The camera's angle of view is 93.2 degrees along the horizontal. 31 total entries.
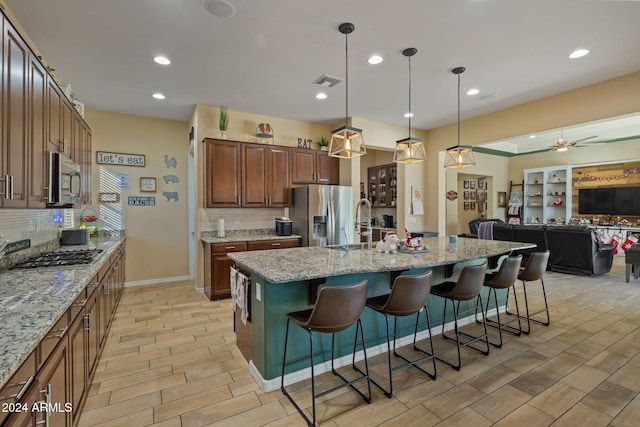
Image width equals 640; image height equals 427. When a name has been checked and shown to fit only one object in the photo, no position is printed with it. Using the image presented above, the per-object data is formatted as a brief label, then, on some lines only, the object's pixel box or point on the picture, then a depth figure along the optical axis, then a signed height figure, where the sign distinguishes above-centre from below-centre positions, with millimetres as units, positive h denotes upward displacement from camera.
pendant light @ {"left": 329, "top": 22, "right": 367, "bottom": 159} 3014 +764
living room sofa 5559 -625
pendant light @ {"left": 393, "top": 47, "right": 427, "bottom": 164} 3499 +775
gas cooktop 2321 -385
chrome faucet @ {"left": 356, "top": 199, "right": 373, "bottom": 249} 3020 -197
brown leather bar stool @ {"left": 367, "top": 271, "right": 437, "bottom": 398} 2145 -606
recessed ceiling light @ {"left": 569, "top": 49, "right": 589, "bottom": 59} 3111 +1693
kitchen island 2213 -566
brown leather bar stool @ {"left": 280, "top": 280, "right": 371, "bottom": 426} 1874 -616
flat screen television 7637 +369
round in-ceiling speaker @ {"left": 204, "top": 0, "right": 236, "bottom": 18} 2357 +1645
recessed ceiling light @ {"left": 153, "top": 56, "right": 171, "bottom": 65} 3200 +1654
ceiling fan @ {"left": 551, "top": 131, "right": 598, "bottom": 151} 6890 +1602
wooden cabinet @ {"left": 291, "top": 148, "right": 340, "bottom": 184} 5281 +839
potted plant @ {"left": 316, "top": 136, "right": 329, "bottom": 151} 5578 +1309
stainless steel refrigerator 4855 -2
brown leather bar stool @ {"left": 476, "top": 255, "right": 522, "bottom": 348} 2895 -585
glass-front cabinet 7539 +758
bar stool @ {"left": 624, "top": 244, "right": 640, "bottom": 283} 5109 -726
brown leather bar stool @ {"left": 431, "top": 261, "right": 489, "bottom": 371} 2539 -615
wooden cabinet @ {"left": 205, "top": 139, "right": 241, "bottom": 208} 4594 +623
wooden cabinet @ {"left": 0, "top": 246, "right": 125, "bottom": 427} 1045 -718
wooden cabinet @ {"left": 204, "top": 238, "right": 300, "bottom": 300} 4359 -764
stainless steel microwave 2225 +262
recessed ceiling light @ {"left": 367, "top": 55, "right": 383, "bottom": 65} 3240 +1682
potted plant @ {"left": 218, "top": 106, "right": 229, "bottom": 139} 4652 +1409
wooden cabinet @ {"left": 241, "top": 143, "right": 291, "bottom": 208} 4883 +630
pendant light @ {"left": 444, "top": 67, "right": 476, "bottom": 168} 3845 +751
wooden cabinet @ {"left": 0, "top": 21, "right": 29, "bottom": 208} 1671 +535
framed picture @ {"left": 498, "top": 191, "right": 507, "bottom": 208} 9758 +500
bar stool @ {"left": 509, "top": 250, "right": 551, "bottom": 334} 3172 -564
